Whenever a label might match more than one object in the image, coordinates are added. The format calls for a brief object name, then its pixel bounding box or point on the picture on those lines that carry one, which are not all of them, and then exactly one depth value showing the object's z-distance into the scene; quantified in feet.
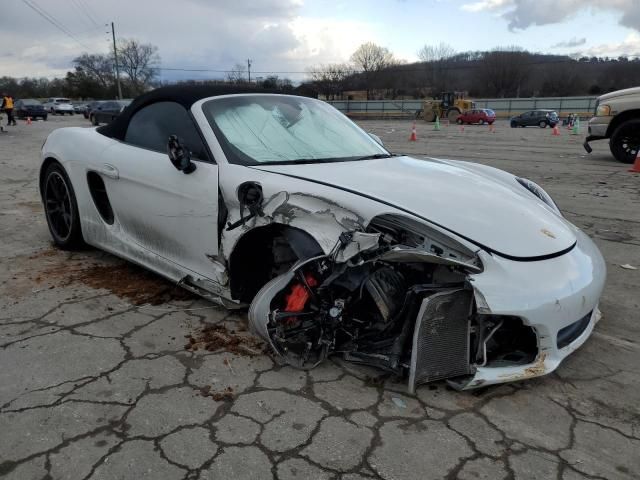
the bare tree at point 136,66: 264.76
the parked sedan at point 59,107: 157.17
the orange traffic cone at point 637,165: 29.63
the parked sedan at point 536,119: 101.19
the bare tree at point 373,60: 282.77
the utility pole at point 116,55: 207.86
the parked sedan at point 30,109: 115.34
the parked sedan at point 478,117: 115.24
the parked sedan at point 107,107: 85.28
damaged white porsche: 7.49
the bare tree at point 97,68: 245.65
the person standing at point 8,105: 75.61
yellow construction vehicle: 129.18
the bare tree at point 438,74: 265.13
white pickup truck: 31.19
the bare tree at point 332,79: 235.71
